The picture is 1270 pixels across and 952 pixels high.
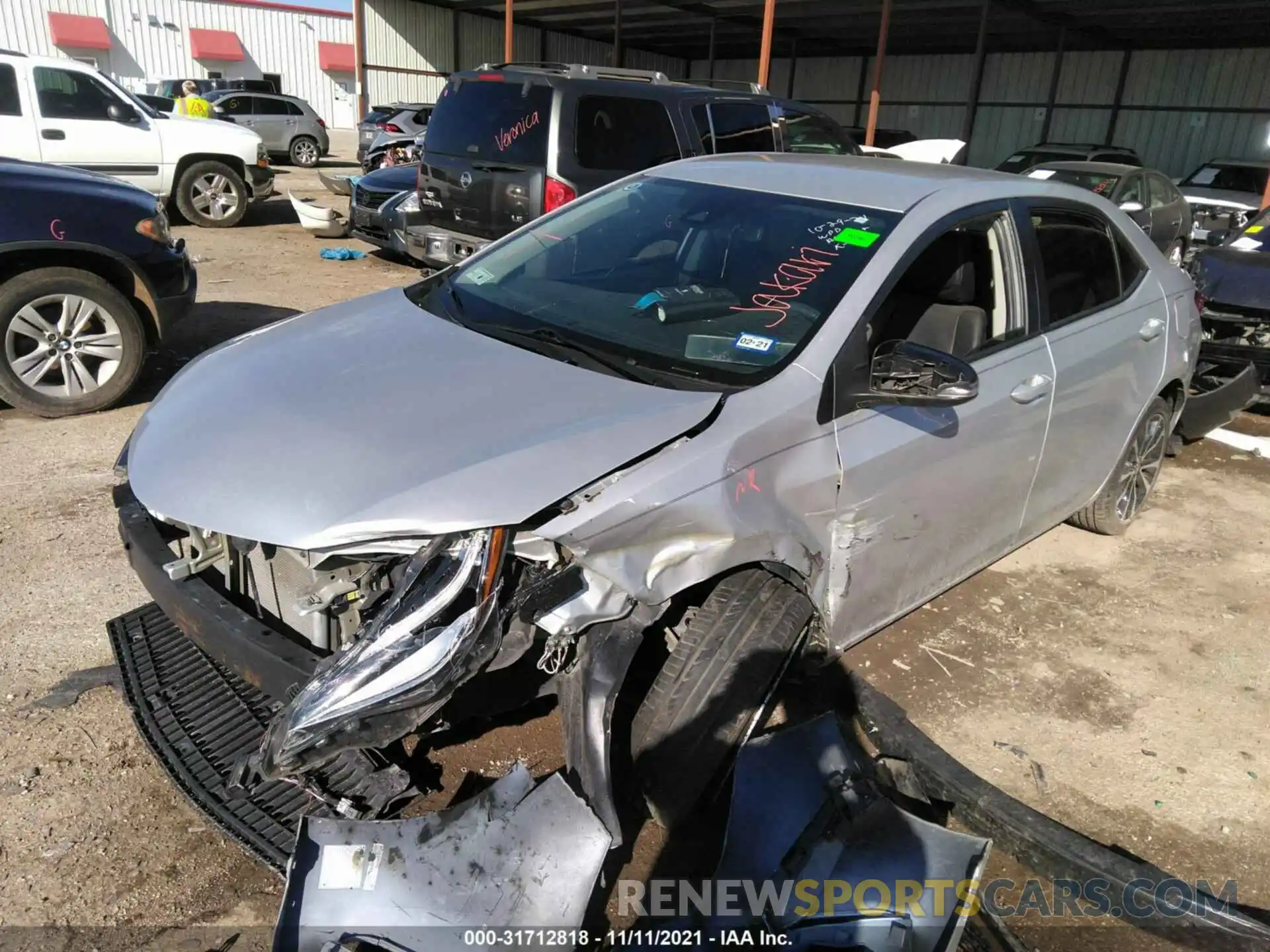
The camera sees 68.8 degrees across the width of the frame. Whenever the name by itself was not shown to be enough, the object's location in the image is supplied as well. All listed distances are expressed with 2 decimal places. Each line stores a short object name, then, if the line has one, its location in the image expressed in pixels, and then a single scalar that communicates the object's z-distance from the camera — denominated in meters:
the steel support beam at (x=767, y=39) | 14.30
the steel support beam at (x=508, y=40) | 18.30
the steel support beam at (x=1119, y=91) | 22.81
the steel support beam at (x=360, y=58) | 21.75
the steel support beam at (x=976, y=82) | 18.05
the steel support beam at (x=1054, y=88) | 20.96
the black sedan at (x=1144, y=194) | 11.33
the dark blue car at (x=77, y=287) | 4.95
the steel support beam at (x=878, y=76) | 16.16
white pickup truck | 9.59
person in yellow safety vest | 15.33
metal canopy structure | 18.34
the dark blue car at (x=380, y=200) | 9.50
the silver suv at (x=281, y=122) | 20.78
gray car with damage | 2.12
